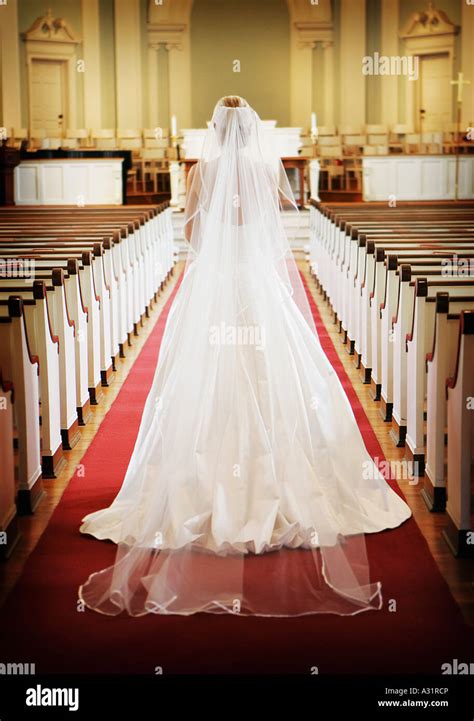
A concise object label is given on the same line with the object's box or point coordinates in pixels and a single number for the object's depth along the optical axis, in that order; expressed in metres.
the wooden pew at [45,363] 4.70
